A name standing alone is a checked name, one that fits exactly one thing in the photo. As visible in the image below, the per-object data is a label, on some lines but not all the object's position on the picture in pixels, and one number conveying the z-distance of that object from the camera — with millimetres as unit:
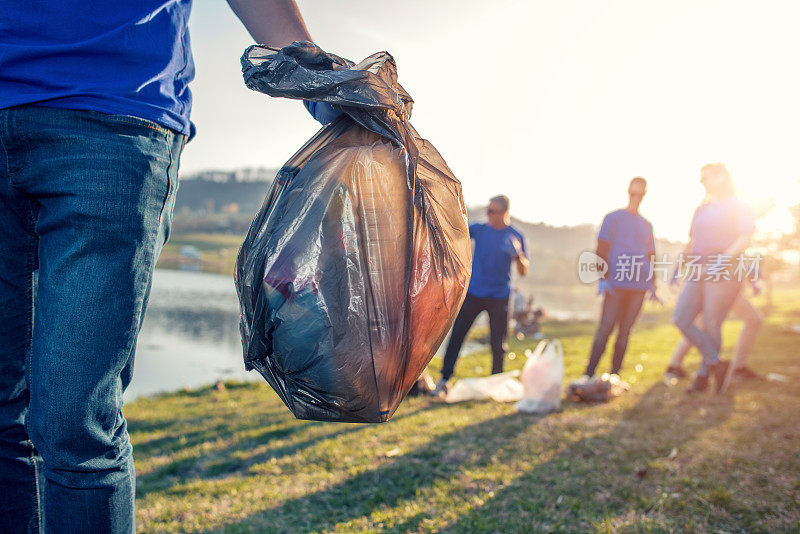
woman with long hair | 4781
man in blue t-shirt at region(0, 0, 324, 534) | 1102
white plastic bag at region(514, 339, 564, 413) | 4312
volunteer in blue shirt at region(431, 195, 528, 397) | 5383
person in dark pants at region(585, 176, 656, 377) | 5141
